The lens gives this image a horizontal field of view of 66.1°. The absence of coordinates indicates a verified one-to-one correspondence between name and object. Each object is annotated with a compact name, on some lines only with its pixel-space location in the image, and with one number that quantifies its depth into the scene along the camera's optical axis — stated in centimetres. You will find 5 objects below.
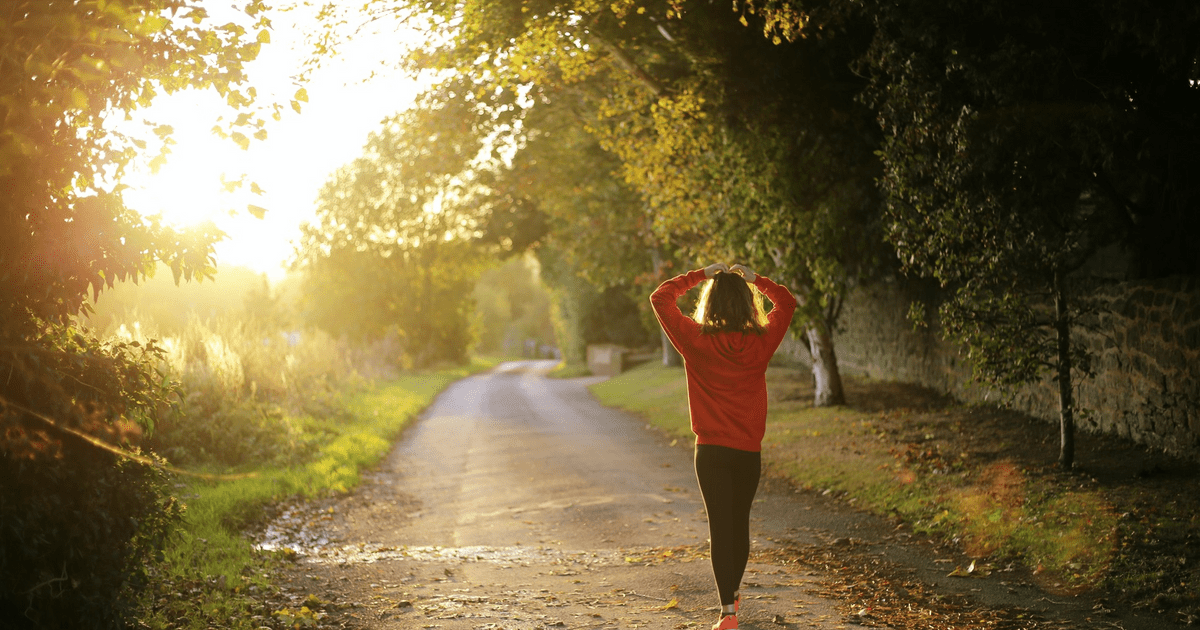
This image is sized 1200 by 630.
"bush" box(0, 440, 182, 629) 419
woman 520
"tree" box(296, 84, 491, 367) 3966
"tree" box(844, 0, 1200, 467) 827
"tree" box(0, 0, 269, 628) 422
